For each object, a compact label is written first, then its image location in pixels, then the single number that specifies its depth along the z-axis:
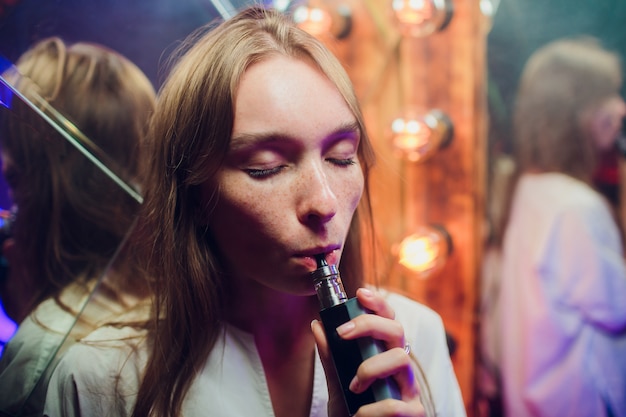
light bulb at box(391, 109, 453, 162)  1.28
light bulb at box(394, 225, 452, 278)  1.28
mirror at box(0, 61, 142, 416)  0.78
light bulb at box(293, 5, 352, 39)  1.33
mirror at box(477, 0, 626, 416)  1.19
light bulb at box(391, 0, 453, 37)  1.20
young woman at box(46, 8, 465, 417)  0.65
